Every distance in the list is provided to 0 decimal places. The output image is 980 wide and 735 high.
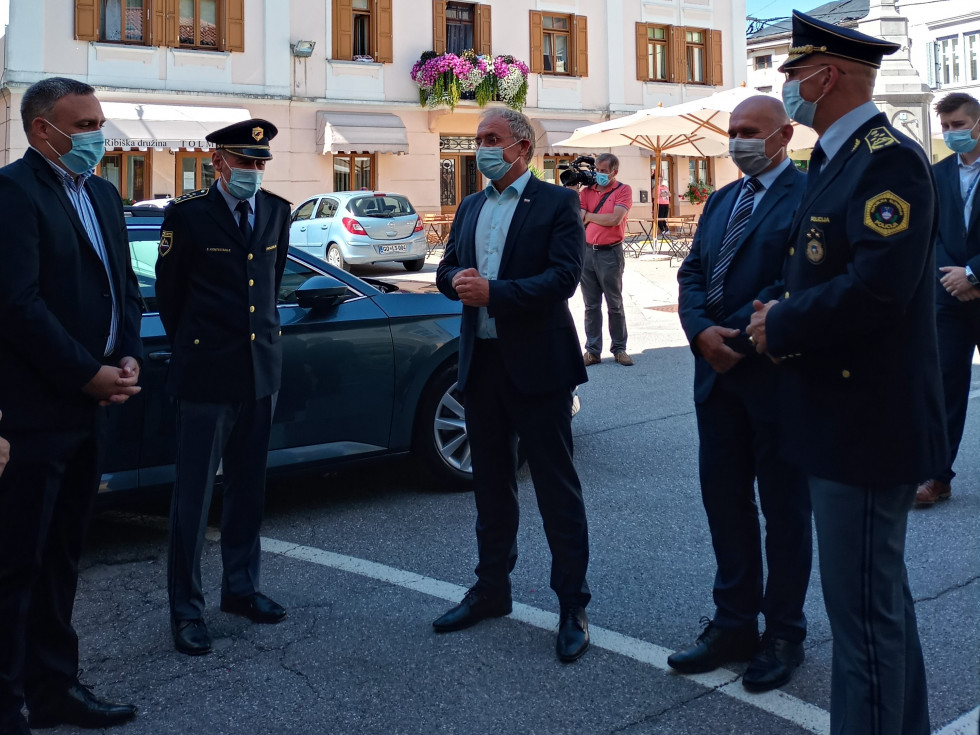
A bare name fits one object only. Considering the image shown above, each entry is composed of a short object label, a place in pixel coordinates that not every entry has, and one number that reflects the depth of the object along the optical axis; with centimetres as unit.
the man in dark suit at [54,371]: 312
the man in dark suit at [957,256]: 544
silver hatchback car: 2072
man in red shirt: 1020
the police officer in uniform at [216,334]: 400
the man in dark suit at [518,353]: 385
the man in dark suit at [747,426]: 350
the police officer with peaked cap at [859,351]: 246
